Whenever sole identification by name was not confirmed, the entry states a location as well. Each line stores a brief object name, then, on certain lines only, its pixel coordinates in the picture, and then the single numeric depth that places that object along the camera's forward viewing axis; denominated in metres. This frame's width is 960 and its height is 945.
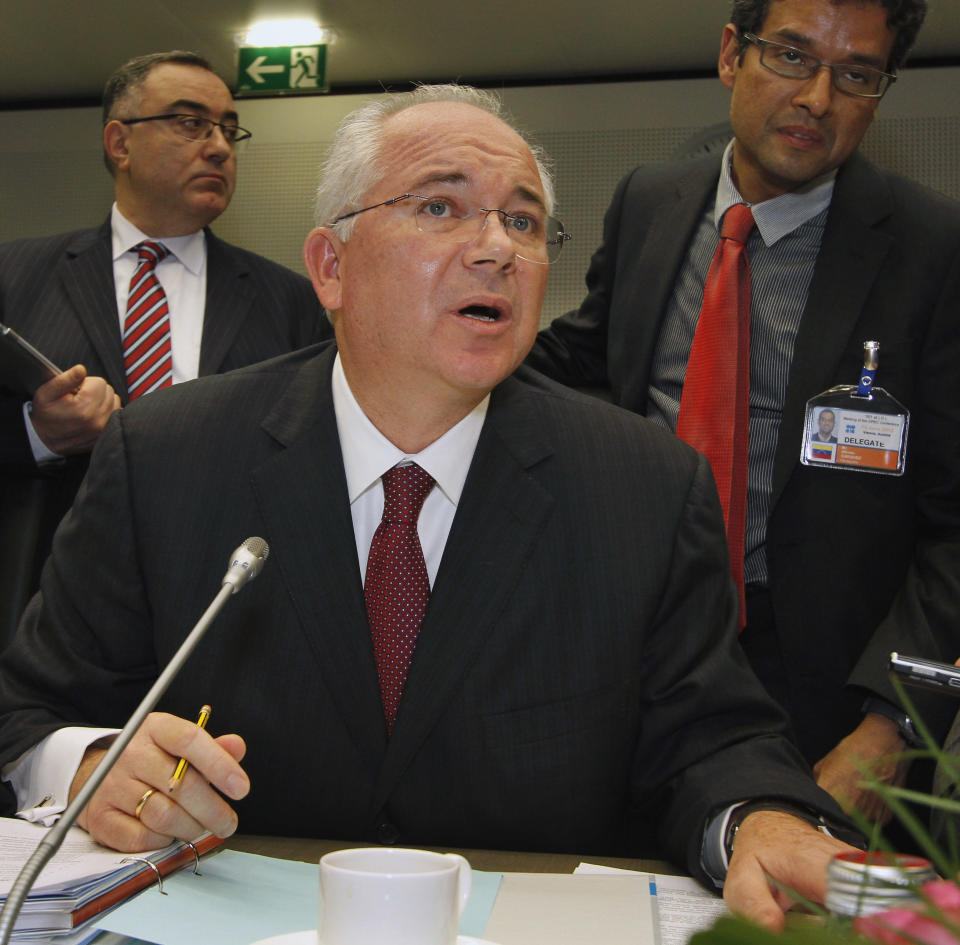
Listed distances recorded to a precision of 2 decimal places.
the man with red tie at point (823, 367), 2.04
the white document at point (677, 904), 0.92
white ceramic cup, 0.68
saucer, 0.76
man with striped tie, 2.44
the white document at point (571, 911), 0.89
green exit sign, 4.84
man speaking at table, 1.33
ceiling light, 4.78
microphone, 0.67
